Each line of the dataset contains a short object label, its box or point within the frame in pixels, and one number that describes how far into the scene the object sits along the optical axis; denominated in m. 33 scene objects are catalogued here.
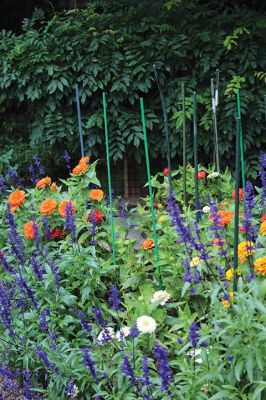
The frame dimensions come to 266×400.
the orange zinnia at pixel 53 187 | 3.68
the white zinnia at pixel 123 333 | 2.22
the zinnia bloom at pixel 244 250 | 2.27
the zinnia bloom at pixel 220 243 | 2.16
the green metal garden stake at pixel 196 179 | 3.17
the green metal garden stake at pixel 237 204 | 2.20
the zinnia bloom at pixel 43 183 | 3.62
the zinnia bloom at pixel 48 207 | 3.26
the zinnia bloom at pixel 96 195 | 3.33
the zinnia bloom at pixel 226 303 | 2.14
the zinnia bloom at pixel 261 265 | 2.20
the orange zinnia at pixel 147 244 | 3.00
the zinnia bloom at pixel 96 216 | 3.14
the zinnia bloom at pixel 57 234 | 3.39
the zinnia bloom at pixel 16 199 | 3.48
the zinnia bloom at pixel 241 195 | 3.47
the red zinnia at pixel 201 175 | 3.82
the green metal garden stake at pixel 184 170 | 3.37
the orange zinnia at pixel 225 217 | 2.65
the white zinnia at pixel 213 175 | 3.82
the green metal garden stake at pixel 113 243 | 2.99
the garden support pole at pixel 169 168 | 3.26
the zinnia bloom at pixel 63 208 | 3.11
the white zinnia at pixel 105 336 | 2.21
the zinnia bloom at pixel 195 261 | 2.52
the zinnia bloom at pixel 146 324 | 2.32
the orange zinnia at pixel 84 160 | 3.48
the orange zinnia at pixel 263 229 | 2.45
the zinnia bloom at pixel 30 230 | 3.08
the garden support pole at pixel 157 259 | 2.85
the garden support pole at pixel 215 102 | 4.02
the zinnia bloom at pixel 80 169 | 3.44
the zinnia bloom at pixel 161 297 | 2.59
